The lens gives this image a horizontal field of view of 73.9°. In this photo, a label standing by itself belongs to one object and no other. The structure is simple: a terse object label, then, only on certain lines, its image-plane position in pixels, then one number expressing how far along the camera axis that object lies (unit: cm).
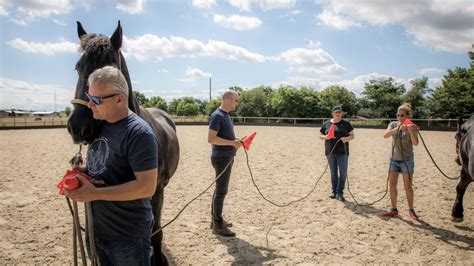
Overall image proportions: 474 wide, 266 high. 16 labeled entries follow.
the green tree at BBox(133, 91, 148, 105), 10269
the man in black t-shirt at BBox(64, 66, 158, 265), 172
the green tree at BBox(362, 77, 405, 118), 4716
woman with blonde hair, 498
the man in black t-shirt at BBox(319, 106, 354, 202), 617
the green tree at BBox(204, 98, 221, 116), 6739
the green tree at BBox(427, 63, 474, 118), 3321
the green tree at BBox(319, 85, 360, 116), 5266
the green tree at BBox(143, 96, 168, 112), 10161
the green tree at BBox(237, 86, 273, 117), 5606
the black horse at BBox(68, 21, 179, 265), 202
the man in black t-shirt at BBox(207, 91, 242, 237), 430
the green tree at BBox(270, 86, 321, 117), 4969
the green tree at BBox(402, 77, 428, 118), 4734
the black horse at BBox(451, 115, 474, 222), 474
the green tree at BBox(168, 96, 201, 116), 10069
